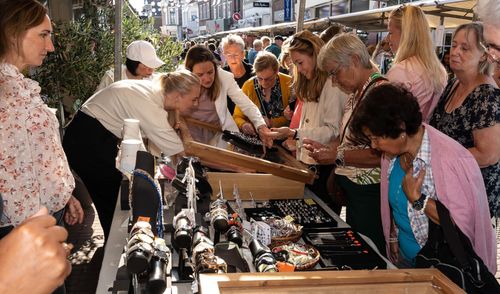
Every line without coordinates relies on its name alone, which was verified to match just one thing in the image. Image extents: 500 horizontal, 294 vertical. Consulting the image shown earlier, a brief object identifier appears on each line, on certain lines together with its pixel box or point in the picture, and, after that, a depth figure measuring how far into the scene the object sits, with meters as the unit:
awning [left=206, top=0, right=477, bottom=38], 7.80
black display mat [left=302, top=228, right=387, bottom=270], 1.75
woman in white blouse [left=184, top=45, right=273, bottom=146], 3.13
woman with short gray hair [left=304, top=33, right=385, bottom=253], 2.21
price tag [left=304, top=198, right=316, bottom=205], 2.45
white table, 1.54
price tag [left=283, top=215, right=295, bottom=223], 2.08
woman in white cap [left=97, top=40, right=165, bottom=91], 3.60
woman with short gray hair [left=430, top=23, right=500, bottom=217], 2.13
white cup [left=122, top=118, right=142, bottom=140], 2.13
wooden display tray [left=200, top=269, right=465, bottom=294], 1.28
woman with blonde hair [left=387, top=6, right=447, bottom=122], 2.35
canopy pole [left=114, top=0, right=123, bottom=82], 4.63
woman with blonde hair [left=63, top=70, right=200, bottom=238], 2.35
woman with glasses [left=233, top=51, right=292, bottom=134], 3.59
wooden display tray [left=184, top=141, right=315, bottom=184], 2.48
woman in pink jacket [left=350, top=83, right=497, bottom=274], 1.62
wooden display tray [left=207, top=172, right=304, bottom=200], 2.44
